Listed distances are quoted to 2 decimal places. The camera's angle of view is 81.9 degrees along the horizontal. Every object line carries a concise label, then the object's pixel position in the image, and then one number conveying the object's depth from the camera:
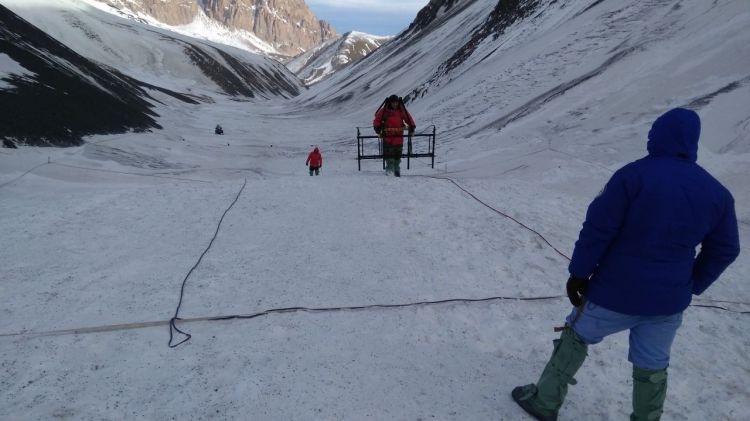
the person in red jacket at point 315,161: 13.44
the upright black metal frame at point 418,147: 16.12
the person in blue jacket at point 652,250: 2.29
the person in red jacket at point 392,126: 10.49
